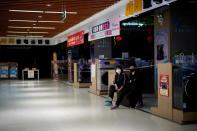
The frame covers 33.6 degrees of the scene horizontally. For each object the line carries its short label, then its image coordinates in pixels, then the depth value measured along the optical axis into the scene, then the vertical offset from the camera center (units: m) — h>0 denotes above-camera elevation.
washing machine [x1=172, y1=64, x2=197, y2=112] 6.80 -0.58
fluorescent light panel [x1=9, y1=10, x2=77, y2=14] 13.07 +2.04
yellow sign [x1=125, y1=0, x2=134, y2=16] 10.88 +1.77
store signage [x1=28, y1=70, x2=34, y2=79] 27.29 -1.01
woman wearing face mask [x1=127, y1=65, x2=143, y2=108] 9.22 -0.77
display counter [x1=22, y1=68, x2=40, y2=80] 27.27 -0.93
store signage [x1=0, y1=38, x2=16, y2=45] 26.03 +1.69
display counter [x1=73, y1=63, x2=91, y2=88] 17.03 -1.13
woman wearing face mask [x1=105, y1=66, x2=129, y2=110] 9.17 -0.74
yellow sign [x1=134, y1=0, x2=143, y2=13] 10.09 +1.75
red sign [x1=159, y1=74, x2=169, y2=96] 7.34 -0.57
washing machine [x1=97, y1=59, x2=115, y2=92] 12.88 -0.36
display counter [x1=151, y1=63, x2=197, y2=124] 6.80 -0.91
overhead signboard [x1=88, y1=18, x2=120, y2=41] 12.05 +1.33
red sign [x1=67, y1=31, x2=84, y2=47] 17.67 +1.31
